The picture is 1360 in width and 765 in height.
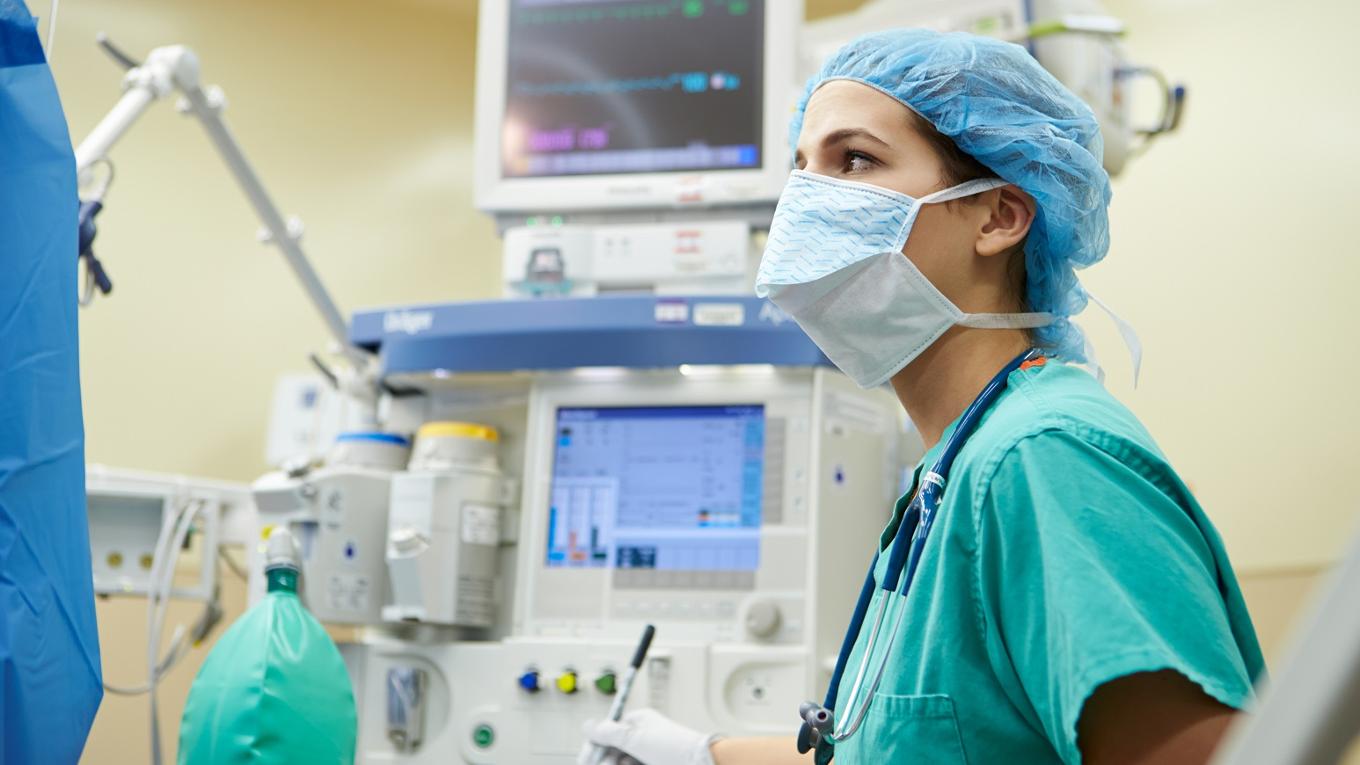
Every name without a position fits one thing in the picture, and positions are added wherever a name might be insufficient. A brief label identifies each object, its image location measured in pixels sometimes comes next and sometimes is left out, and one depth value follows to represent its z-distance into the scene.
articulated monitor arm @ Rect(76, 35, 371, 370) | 2.18
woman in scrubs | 0.91
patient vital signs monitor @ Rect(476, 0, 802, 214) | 2.53
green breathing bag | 1.64
